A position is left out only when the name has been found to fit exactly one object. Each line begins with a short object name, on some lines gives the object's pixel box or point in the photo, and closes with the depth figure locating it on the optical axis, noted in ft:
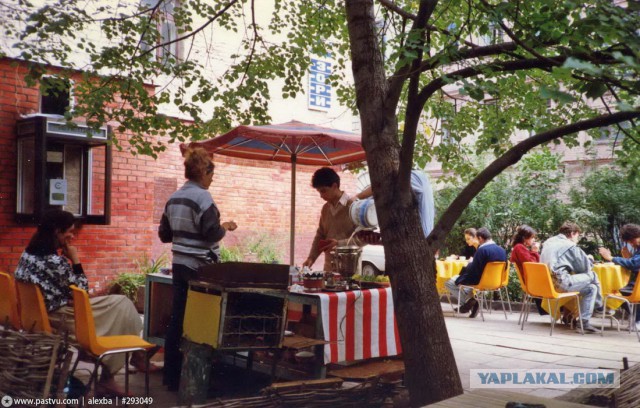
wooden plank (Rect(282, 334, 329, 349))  15.66
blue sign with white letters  56.44
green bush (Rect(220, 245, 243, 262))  43.70
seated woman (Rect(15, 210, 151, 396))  16.94
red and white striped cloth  16.72
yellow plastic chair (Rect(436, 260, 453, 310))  39.73
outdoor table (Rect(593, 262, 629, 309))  32.35
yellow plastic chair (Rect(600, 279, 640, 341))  29.76
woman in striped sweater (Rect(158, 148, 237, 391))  17.29
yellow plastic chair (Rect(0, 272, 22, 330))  17.47
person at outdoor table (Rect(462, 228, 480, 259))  42.65
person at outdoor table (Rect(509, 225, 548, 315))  32.86
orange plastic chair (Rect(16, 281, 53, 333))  15.89
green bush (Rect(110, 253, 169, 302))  36.09
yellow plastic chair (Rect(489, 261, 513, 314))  36.10
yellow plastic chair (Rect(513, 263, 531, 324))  31.83
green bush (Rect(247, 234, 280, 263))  50.06
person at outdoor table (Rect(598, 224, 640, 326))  31.14
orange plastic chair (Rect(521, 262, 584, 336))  29.89
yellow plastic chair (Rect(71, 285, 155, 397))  14.53
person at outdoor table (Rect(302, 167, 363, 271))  20.65
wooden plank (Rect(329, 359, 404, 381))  16.87
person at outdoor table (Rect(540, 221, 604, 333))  30.50
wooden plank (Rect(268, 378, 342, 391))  13.08
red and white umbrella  22.82
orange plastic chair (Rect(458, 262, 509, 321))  35.37
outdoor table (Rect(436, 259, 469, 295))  39.81
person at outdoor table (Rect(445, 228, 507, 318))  35.42
